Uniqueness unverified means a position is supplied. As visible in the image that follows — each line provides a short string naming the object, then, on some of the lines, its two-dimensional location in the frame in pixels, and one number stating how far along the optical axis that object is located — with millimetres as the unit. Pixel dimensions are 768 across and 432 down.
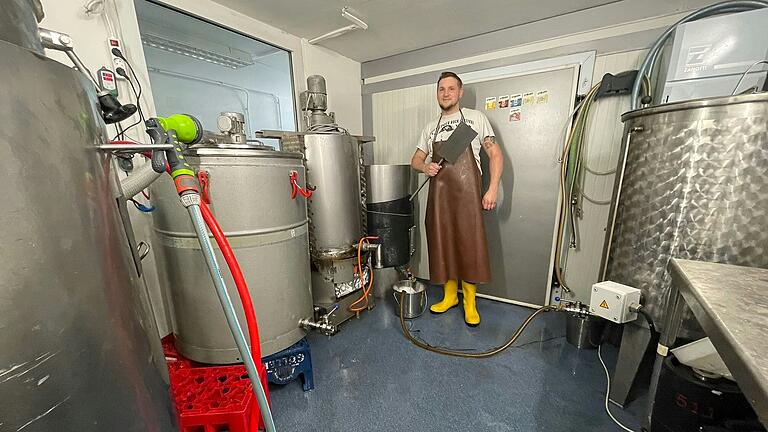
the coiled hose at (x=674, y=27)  1172
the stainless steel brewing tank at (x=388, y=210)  1896
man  1752
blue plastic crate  1212
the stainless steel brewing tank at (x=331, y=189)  1519
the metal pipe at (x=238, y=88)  2014
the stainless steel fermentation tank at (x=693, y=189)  832
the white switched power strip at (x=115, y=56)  1200
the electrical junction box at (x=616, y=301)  1007
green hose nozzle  743
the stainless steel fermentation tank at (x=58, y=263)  321
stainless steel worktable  394
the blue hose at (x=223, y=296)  589
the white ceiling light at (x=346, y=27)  1652
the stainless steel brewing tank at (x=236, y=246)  994
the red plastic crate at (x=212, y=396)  874
